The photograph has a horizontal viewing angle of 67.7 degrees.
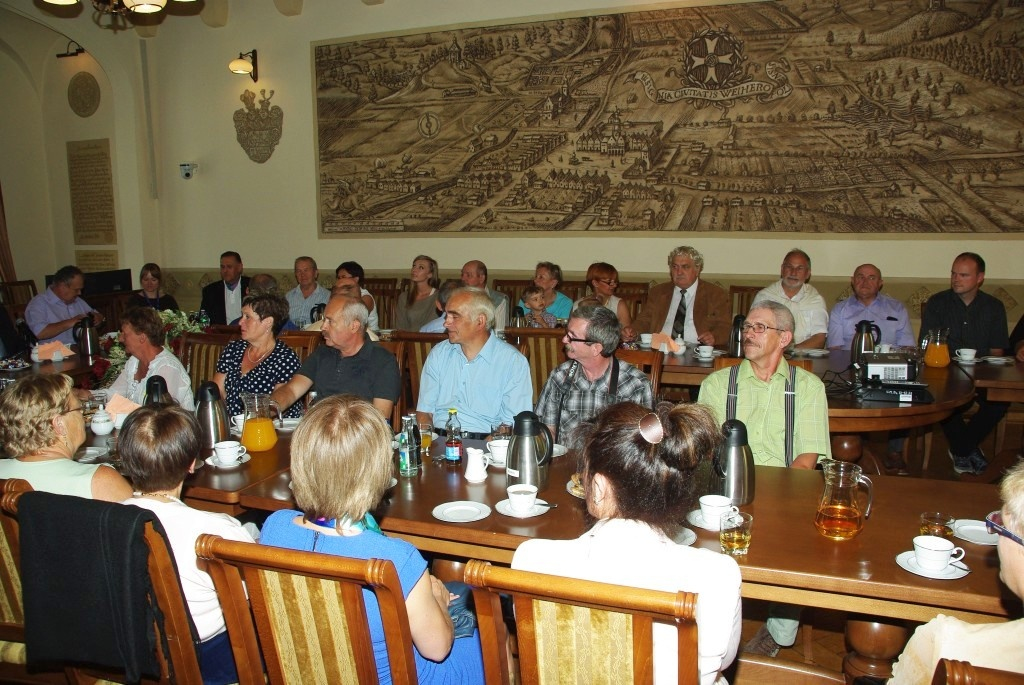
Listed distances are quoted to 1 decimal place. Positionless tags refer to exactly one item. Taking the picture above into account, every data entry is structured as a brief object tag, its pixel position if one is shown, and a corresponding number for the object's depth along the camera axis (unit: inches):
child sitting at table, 195.9
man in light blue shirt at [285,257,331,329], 240.1
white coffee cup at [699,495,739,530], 76.1
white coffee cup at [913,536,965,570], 65.1
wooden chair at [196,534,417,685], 51.4
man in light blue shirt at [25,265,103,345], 219.8
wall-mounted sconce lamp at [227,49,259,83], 273.0
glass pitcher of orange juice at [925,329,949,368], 156.8
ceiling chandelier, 185.2
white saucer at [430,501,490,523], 79.2
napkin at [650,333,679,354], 167.5
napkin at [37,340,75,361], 172.9
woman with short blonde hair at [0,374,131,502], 79.1
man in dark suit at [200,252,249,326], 265.0
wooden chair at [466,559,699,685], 45.5
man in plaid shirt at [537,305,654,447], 112.9
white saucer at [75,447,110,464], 101.3
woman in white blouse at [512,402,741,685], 54.3
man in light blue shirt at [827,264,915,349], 183.9
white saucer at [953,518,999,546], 71.3
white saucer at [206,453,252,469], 97.9
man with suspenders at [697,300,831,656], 103.0
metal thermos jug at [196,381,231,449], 104.8
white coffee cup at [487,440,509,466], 95.9
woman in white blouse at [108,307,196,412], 130.5
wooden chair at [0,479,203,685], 61.8
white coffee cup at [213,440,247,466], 97.0
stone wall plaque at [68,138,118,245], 317.1
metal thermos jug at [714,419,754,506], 80.5
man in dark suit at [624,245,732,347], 198.4
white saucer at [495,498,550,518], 80.0
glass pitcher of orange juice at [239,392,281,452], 104.2
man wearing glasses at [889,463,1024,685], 49.6
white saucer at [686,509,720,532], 75.9
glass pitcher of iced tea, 72.7
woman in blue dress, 60.1
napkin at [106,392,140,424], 115.4
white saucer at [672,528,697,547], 71.5
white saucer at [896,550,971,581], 64.8
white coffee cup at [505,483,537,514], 80.3
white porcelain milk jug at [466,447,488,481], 90.8
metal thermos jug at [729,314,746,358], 160.9
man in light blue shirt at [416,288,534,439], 126.7
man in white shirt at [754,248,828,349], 193.2
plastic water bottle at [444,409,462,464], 97.6
